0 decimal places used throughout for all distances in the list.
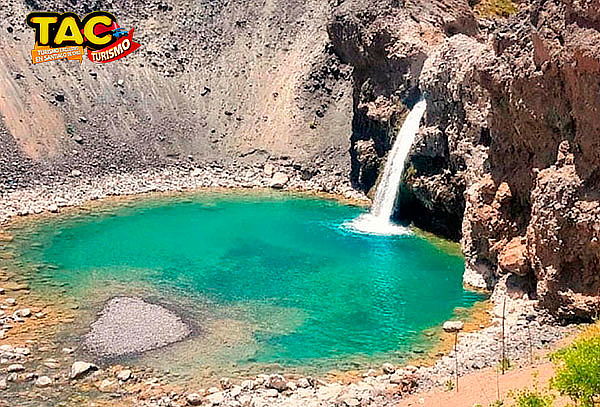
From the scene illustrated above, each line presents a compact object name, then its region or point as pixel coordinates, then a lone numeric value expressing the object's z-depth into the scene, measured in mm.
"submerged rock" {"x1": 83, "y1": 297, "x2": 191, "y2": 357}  35125
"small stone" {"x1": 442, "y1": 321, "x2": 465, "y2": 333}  37000
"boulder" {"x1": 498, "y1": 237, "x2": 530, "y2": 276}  39250
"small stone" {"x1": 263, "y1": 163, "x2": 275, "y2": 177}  72538
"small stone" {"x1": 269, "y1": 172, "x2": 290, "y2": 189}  70500
